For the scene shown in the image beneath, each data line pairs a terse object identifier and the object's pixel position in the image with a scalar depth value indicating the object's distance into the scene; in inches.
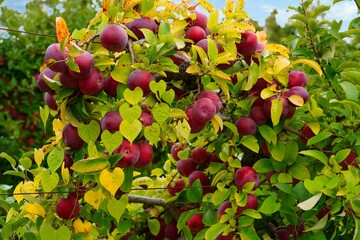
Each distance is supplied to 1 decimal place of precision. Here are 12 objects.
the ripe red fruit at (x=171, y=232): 54.1
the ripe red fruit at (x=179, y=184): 53.9
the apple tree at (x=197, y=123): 32.3
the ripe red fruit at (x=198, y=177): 48.8
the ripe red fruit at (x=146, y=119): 31.7
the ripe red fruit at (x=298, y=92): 42.1
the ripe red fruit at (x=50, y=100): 36.0
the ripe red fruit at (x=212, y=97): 36.6
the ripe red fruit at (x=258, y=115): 42.5
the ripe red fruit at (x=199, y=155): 50.2
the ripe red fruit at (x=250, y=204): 41.3
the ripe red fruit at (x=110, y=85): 34.5
